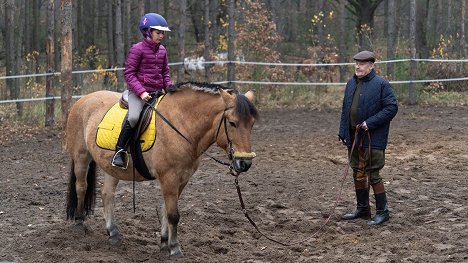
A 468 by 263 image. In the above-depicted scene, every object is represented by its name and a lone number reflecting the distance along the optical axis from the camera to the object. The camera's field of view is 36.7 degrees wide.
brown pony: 6.02
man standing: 7.55
